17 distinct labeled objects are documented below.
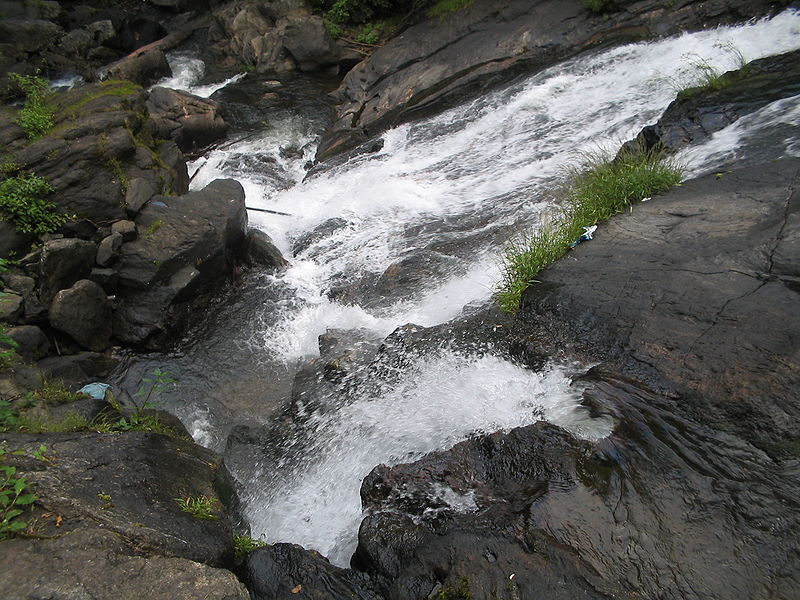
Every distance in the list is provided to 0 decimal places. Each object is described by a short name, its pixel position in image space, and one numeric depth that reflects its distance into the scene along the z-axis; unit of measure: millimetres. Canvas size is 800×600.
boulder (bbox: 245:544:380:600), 3420
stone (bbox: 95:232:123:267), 7250
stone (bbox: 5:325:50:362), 6270
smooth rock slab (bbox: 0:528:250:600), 2836
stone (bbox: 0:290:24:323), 6461
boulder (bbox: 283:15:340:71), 14523
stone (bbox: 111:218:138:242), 7512
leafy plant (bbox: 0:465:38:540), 3109
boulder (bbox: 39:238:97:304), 6820
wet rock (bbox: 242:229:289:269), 8336
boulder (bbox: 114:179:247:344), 7207
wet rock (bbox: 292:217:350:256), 8727
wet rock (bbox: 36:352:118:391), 6289
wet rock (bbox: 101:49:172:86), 14586
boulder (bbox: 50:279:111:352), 6691
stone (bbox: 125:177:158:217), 7914
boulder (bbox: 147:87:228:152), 11570
